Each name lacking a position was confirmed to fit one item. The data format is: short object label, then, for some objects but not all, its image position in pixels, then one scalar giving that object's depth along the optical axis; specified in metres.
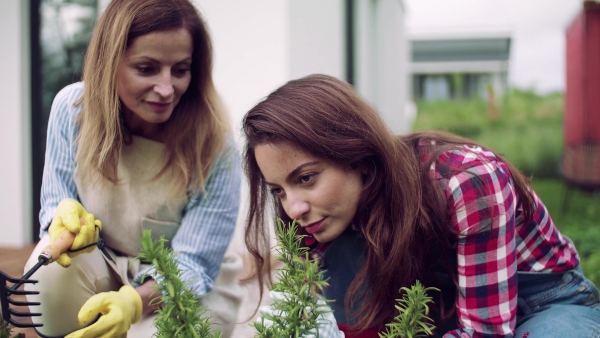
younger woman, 1.41
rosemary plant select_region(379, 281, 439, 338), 0.89
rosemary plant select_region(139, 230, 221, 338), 0.86
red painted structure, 6.04
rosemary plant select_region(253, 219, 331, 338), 0.87
